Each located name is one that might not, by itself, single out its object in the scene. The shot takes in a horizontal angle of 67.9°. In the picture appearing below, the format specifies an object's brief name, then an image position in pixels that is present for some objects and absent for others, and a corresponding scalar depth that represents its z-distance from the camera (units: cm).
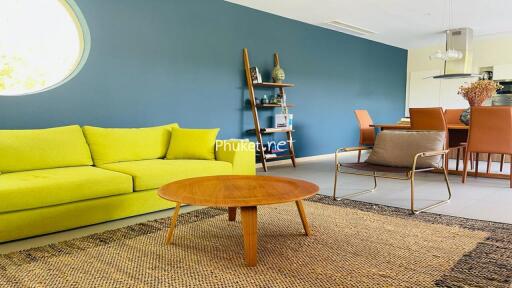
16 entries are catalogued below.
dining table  509
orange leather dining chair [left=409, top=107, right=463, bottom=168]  479
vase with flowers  506
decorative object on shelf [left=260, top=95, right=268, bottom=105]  572
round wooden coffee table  211
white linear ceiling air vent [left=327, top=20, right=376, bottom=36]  655
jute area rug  194
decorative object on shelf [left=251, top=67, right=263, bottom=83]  550
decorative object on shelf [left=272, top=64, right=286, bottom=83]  579
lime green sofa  257
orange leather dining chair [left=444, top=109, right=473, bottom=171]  595
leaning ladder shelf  550
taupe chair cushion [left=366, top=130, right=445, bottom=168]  357
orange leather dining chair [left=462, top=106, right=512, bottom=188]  441
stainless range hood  706
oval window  387
